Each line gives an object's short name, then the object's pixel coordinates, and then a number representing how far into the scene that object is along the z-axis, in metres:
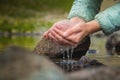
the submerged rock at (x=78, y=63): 1.29
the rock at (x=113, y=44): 2.41
